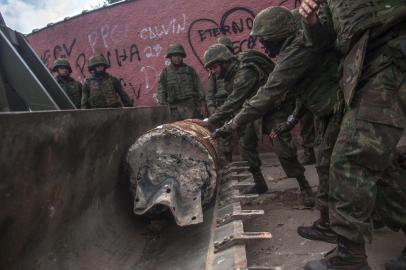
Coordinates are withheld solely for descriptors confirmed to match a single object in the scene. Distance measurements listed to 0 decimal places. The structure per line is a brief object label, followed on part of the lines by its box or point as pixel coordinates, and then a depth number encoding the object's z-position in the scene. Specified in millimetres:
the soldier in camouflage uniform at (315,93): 2570
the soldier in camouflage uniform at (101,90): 6594
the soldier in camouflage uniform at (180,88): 6465
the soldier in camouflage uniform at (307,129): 3541
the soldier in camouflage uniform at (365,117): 1924
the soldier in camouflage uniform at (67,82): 6801
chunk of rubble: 2783
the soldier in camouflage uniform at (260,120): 3748
